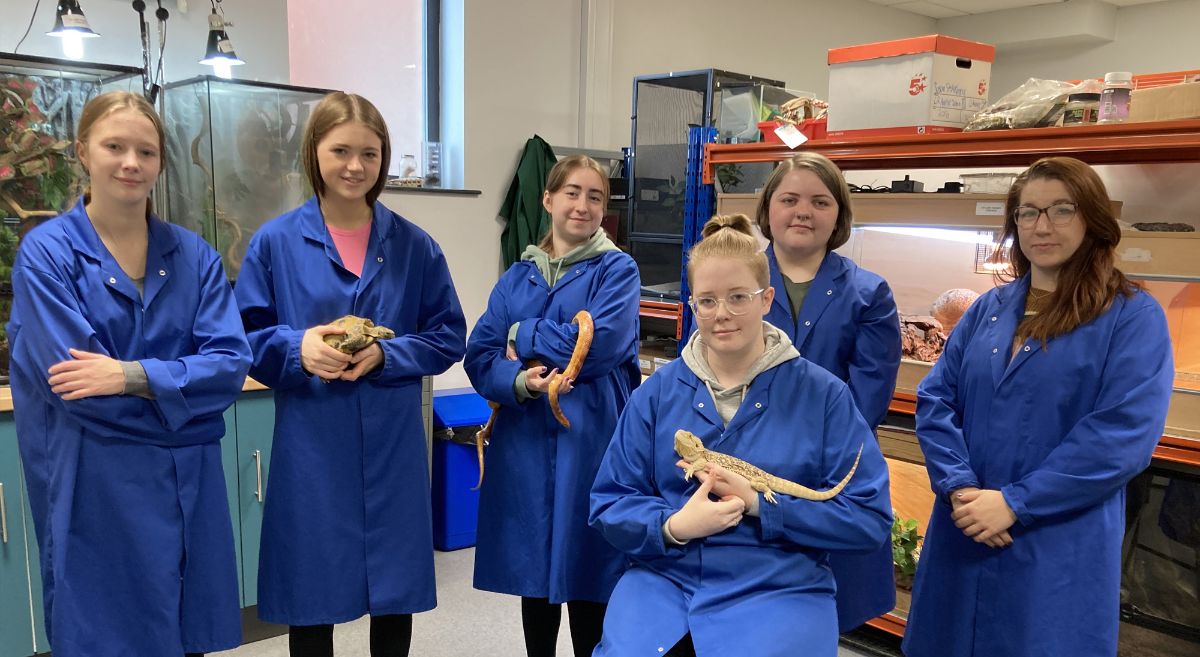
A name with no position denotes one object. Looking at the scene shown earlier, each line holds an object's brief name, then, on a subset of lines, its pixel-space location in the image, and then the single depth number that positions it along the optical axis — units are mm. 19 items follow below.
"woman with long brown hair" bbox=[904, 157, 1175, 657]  1803
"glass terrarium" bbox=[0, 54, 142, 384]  2650
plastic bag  2582
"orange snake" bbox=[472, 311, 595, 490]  2137
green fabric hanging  4973
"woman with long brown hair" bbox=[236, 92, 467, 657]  2008
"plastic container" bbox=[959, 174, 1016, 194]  2938
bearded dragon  1624
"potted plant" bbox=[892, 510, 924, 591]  3066
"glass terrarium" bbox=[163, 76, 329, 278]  3283
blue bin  3998
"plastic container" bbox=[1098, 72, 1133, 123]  2410
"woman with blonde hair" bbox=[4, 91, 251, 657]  1749
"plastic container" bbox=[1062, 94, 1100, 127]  2525
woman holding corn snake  2180
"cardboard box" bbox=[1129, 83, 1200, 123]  2258
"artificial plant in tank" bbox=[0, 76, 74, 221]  2652
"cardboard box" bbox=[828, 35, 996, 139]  2785
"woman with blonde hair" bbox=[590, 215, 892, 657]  1596
